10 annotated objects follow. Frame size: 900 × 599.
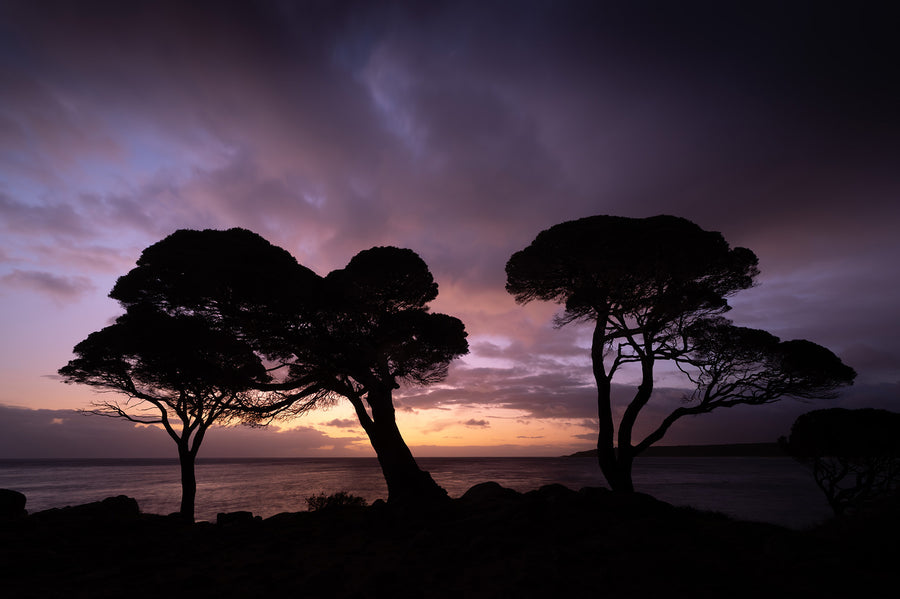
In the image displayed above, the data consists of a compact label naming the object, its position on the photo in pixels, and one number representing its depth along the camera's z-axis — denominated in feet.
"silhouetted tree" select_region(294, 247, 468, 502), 44.09
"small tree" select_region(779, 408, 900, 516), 57.06
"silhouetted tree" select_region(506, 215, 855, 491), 45.68
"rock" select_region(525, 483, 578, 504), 29.22
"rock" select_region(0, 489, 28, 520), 43.42
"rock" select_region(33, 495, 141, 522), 34.06
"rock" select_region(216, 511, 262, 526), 35.66
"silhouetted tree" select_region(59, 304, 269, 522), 41.86
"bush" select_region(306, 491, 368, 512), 46.75
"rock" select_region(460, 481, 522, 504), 36.55
